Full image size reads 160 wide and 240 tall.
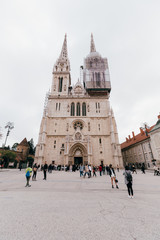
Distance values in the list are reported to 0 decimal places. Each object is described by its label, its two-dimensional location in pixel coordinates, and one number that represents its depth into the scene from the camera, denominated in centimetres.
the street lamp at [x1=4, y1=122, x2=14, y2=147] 3103
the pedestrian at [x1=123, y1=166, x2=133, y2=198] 462
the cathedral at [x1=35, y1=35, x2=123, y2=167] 2528
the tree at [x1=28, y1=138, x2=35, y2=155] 4726
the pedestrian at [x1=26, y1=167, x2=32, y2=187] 686
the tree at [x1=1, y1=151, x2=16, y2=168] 2766
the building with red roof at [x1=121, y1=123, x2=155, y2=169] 2588
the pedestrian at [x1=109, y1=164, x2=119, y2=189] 671
